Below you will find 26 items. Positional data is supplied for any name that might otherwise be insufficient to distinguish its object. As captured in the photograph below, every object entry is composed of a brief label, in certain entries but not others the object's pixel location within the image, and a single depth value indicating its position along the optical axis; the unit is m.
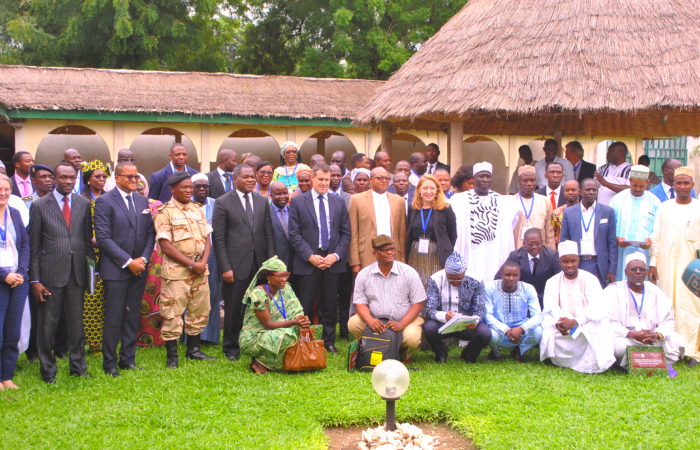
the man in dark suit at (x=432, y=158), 11.23
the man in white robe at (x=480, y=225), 8.45
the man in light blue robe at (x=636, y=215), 8.59
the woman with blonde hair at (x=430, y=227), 8.07
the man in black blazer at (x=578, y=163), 10.69
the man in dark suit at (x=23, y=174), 8.58
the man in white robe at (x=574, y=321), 7.40
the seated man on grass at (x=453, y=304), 7.68
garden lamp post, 5.17
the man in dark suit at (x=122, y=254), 6.99
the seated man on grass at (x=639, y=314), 7.46
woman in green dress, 7.29
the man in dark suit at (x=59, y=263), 6.80
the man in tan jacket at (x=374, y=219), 8.27
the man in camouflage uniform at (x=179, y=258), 7.32
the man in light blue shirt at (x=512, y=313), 7.75
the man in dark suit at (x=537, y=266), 8.30
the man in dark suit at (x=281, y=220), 8.27
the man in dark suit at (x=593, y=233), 8.34
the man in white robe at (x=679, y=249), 8.04
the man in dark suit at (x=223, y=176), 8.99
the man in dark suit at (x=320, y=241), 8.09
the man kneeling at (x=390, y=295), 7.62
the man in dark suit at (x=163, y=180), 8.72
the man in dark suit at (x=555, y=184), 9.27
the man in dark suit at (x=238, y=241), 7.85
